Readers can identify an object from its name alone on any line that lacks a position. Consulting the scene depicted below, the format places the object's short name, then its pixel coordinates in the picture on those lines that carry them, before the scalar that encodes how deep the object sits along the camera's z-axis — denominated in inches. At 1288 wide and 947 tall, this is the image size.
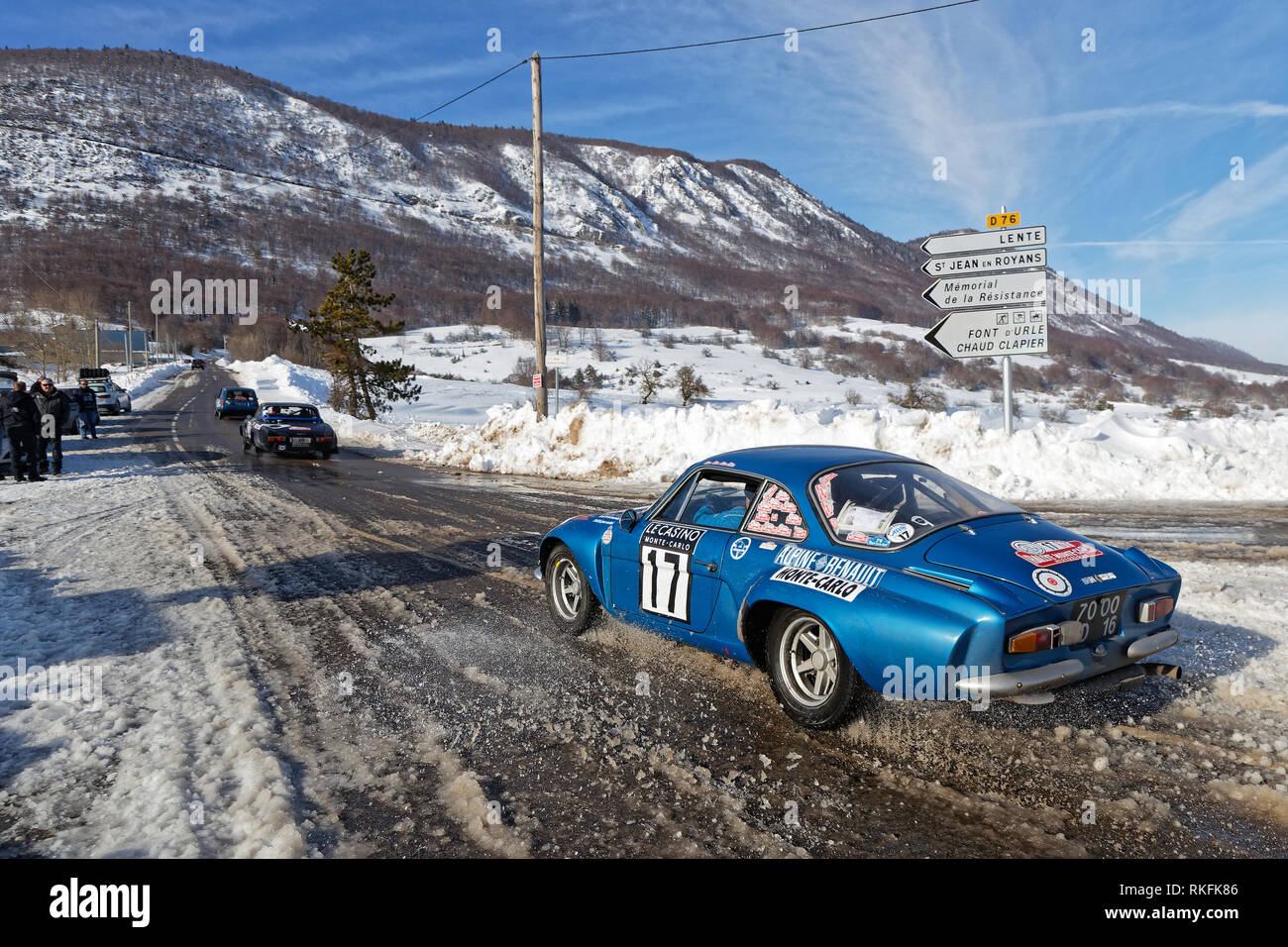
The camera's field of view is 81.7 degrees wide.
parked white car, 1269.7
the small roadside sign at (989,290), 482.6
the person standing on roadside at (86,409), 837.2
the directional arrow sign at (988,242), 460.8
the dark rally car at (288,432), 710.5
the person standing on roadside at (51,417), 536.7
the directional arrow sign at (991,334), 483.2
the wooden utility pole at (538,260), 737.0
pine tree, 1294.3
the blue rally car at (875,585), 120.3
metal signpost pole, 493.0
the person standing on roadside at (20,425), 486.3
